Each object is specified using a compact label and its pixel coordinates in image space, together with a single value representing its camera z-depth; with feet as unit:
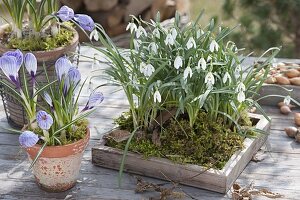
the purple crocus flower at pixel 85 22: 4.84
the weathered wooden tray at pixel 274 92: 5.64
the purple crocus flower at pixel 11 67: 4.44
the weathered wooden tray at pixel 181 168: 4.67
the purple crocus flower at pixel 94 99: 4.66
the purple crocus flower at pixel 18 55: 4.50
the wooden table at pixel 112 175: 4.69
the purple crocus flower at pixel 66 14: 4.82
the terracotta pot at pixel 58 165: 4.54
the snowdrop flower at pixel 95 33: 4.83
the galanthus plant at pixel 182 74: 4.72
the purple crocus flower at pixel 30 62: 4.57
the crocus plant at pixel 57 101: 4.51
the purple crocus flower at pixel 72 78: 4.57
